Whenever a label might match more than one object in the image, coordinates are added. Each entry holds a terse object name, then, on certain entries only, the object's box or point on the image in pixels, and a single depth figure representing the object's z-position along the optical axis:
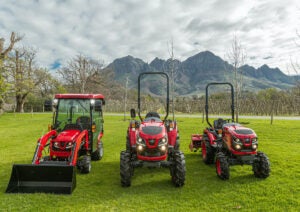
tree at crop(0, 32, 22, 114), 23.38
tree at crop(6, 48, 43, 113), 27.53
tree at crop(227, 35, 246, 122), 16.35
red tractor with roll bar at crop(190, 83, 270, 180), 4.93
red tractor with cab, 4.49
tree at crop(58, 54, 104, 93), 33.84
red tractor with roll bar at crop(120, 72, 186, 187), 4.59
